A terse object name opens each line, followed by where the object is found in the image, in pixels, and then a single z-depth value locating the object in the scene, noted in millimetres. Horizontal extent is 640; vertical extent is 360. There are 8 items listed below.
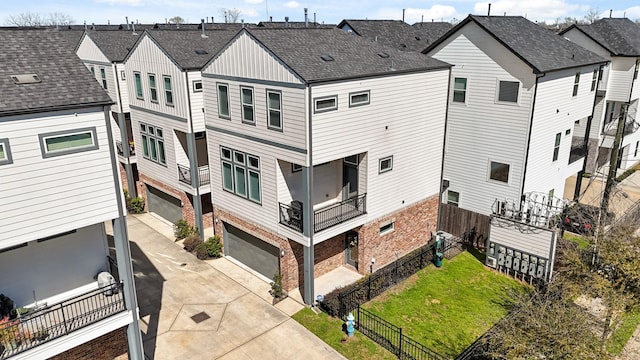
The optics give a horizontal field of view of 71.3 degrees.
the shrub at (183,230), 24375
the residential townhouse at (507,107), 21125
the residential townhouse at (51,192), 10797
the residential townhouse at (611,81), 29828
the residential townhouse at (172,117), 22609
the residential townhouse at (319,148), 16969
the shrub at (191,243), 23234
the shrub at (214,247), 22391
